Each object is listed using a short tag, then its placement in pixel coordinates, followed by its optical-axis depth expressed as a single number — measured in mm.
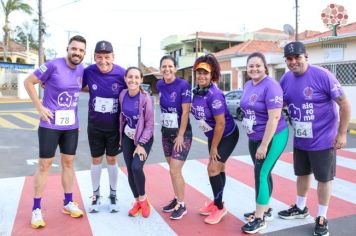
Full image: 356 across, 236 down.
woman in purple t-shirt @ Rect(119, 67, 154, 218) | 4516
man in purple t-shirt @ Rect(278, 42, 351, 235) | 4118
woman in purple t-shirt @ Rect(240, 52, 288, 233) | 4023
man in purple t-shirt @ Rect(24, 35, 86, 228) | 4398
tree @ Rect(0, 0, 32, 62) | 34781
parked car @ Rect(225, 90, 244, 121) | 17266
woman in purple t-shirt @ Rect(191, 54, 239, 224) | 4340
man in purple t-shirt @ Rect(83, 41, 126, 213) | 4633
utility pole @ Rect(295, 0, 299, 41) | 21506
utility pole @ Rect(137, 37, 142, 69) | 49656
